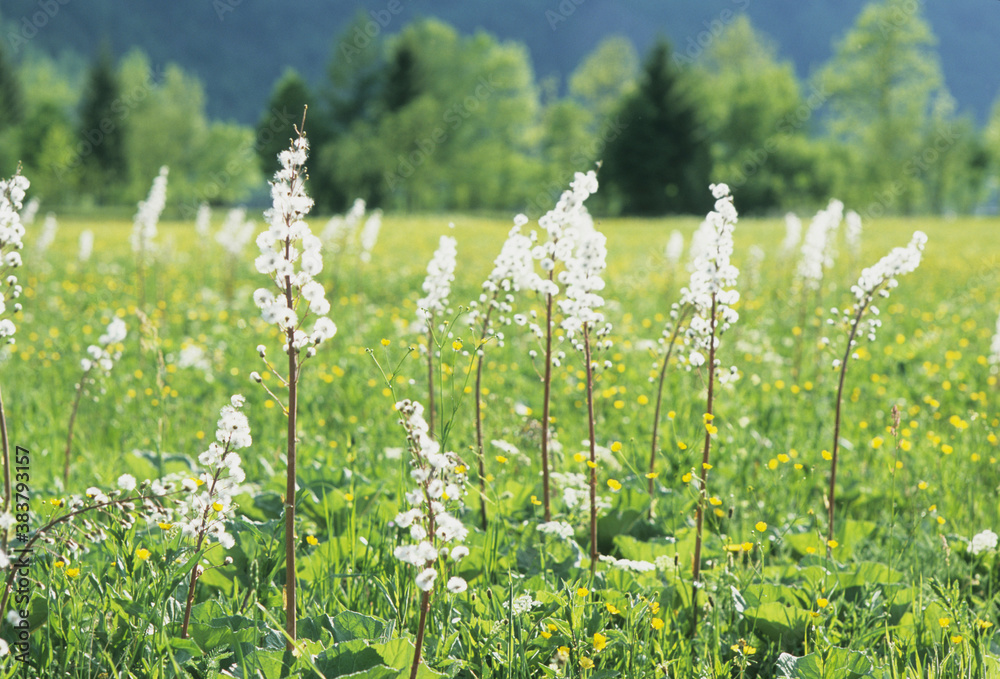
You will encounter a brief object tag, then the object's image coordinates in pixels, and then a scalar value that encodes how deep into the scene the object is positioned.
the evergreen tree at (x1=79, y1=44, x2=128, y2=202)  54.47
